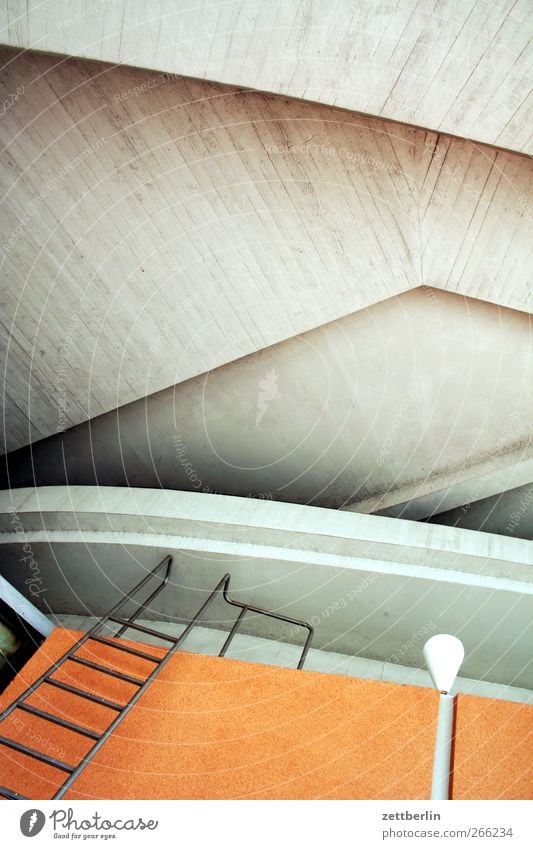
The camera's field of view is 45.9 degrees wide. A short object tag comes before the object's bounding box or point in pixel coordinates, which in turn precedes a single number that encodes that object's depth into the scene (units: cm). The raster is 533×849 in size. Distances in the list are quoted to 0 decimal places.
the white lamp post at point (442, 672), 340
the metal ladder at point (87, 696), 395
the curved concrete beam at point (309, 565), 635
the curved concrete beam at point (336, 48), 494
